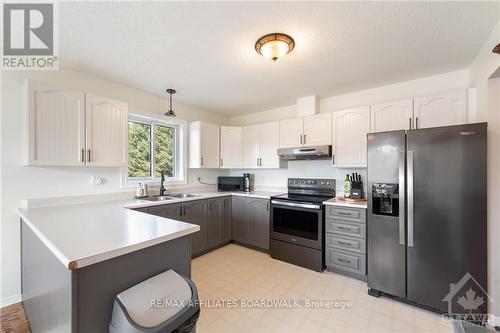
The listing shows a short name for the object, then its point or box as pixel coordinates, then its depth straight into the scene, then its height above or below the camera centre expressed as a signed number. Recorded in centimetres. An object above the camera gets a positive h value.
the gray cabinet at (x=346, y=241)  243 -88
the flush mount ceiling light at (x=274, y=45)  176 +102
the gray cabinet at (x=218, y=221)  327 -89
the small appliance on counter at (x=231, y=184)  401 -34
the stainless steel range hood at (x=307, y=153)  294 +19
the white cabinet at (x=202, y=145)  356 +35
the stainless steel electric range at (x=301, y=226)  269 -82
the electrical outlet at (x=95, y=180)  253 -17
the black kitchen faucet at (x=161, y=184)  315 -28
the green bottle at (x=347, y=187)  293 -29
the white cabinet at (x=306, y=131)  301 +52
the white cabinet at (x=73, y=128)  196 +38
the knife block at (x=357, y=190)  274 -32
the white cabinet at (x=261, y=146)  352 +35
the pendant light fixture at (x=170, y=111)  304 +82
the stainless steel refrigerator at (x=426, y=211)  175 -41
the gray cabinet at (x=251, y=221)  322 -87
